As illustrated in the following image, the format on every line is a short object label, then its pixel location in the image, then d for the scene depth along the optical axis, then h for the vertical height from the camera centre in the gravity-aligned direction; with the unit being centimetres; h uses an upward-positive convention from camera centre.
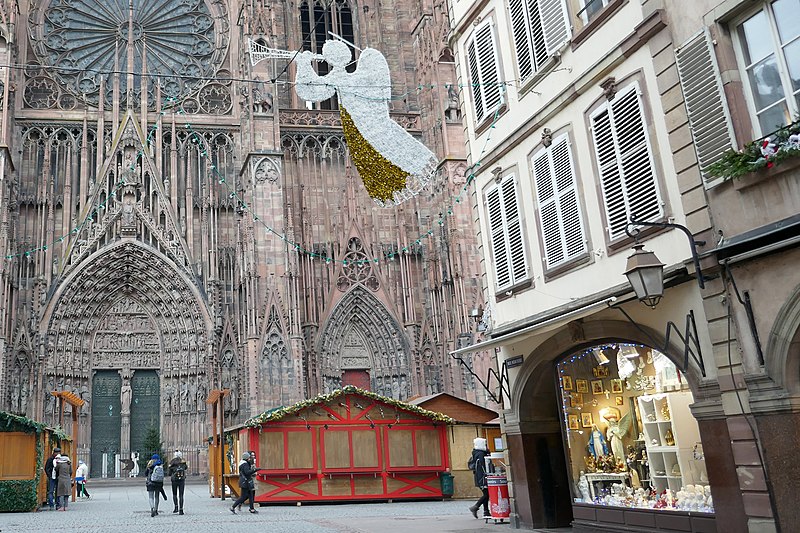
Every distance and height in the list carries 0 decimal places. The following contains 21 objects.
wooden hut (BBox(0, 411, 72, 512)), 1880 +115
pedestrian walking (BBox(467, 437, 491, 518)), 1462 +13
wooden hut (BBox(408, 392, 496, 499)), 2042 +66
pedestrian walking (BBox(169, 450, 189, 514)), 1759 +49
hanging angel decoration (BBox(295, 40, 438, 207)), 1731 +788
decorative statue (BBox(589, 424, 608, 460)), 1144 +22
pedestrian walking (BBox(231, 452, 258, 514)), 1678 +20
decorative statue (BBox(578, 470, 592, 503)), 1140 -37
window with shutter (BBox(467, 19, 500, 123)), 1362 +664
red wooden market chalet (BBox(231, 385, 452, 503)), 1917 +79
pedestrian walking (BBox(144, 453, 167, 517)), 1673 +30
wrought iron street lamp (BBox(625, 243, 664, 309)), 867 +186
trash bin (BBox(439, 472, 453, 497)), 2015 -22
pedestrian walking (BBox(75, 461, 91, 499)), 2466 +83
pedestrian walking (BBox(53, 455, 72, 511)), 1920 +68
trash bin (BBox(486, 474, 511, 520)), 1311 -47
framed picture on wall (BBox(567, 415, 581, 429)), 1180 +56
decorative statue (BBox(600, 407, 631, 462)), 1102 +39
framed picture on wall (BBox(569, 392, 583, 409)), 1180 +87
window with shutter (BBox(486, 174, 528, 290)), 1273 +365
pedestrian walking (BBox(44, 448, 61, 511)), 1994 +67
